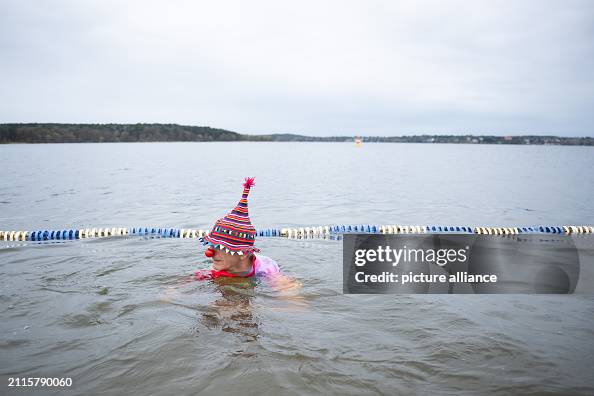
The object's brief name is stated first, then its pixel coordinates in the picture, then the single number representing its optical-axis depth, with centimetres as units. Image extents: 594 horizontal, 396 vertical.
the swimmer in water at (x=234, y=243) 525
